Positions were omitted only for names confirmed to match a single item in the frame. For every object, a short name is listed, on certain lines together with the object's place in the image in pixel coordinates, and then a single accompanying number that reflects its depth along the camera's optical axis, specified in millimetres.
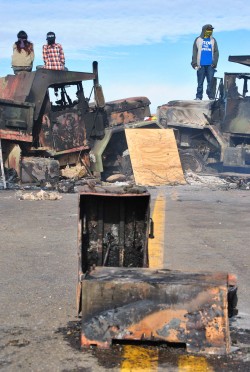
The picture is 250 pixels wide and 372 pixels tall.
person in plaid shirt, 14641
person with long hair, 14688
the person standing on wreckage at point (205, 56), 18266
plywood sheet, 14914
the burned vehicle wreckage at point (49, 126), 13461
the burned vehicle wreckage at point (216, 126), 16797
